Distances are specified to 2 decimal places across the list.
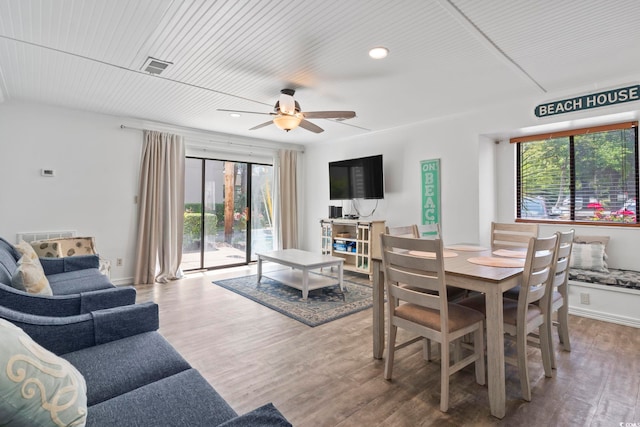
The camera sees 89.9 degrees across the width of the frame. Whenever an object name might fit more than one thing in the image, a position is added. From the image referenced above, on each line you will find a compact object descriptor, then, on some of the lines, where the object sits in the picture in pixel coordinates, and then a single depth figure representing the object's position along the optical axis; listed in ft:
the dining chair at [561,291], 7.11
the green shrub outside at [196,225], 17.99
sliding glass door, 18.21
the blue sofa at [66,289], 5.61
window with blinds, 11.76
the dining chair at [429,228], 10.95
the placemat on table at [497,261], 7.12
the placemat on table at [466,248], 9.51
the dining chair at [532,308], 6.30
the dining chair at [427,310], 6.18
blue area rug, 11.26
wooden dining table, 5.93
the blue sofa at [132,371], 3.58
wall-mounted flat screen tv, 16.87
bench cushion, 10.24
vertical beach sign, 15.20
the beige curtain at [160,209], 15.71
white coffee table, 12.88
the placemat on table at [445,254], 8.57
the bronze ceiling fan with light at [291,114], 10.67
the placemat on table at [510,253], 8.34
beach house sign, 10.32
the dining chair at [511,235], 9.86
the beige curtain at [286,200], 21.17
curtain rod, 15.61
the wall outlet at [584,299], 11.03
